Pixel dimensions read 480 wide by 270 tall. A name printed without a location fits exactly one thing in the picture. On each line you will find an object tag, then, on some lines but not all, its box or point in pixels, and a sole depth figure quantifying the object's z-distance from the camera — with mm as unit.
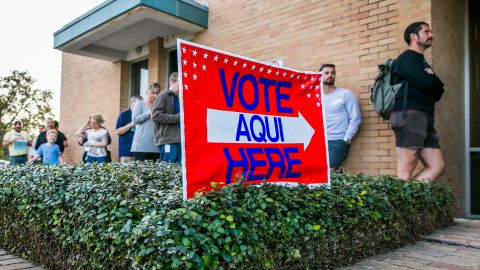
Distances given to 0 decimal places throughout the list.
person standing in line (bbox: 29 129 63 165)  7789
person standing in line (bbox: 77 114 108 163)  7789
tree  24531
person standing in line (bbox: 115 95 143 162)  7406
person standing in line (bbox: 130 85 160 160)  6594
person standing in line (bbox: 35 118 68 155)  9016
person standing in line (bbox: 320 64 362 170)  5477
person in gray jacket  5585
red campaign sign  2549
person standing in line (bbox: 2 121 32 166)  9945
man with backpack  4469
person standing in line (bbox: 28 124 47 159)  10309
